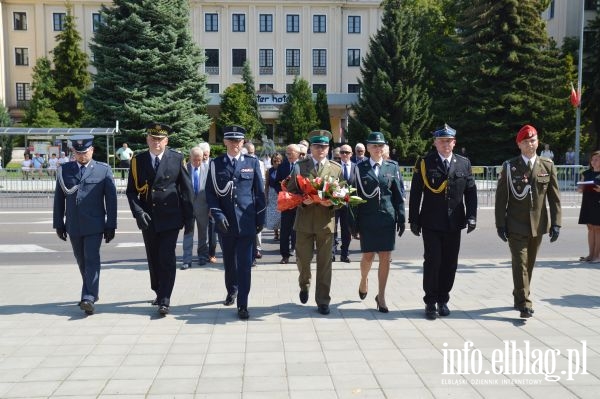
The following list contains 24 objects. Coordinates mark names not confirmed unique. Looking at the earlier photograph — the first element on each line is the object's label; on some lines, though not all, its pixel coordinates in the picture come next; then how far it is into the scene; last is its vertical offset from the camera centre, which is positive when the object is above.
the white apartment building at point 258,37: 64.44 +11.63
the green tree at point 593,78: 39.91 +4.49
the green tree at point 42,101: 49.88 +3.61
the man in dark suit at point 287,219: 10.18 -1.30
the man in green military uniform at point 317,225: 7.07 -0.99
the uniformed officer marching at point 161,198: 6.93 -0.65
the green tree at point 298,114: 46.75 +2.30
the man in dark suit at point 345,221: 10.48 -1.38
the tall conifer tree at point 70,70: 54.96 +6.78
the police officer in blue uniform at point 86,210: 7.03 -0.81
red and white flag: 31.43 +2.41
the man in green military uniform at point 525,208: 6.69 -0.74
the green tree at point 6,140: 37.28 +0.17
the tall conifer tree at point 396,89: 38.91 +3.57
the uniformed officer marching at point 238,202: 6.87 -0.69
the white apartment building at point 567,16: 47.85 +10.41
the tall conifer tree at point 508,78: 35.38 +3.92
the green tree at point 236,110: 45.56 +2.53
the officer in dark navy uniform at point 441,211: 6.83 -0.78
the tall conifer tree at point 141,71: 33.47 +4.14
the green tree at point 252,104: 46.59 +3.36
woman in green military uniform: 7.03 -0.77
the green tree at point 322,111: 48.69 +2.62
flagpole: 32.44 +1.54
